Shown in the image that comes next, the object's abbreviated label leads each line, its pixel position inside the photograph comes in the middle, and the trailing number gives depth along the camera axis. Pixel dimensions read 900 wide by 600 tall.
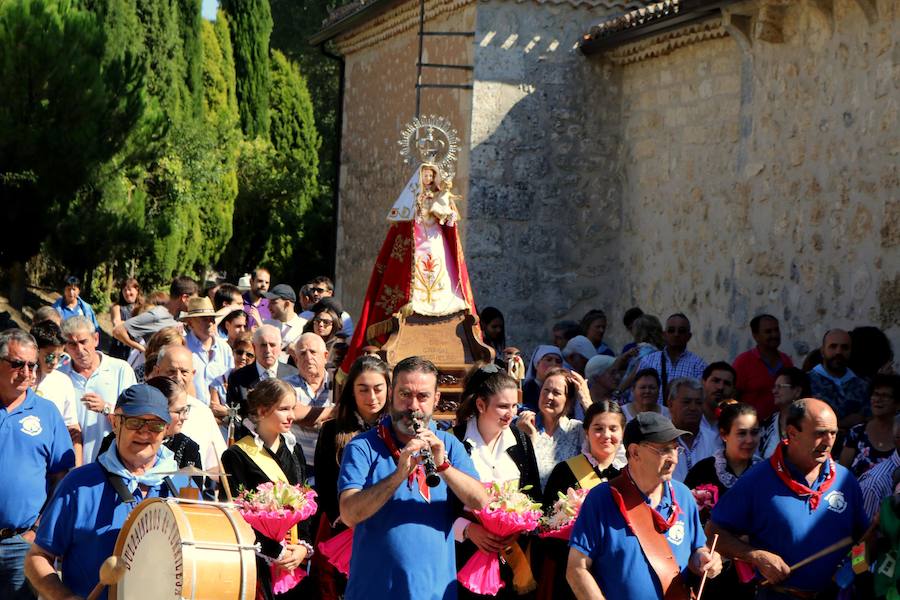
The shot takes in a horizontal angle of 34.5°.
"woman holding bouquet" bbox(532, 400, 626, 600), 6.90
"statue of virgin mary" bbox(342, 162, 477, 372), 11.73
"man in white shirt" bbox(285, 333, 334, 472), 9.09
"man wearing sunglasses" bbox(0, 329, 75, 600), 6.93
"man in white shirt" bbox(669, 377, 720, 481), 8.39
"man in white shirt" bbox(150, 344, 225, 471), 7.47
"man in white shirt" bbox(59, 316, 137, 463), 8.84
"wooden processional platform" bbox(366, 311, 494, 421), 11.31
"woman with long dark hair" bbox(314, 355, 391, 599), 7.04
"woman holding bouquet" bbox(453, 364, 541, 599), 7.03
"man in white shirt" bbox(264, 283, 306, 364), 13.01
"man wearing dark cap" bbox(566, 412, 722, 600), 5.64
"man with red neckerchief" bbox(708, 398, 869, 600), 6.21
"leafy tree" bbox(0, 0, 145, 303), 22.45
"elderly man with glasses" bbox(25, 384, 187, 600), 5.44
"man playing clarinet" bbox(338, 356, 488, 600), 5.70
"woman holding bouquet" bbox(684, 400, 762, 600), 7.30
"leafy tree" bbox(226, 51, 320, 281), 30.20
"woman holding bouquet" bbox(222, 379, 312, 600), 6.98
